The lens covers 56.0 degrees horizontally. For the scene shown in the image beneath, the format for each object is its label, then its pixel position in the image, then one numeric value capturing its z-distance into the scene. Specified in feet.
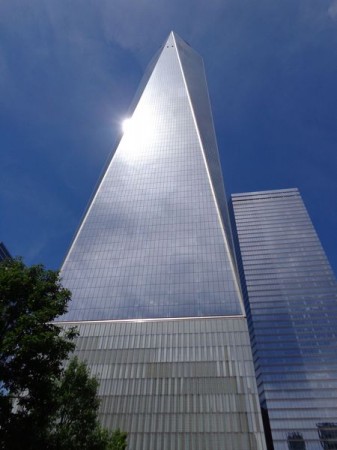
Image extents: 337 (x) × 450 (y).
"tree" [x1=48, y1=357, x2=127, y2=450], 65.98
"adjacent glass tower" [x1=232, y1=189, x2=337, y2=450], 354.33
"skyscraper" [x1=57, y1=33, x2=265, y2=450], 137.69
